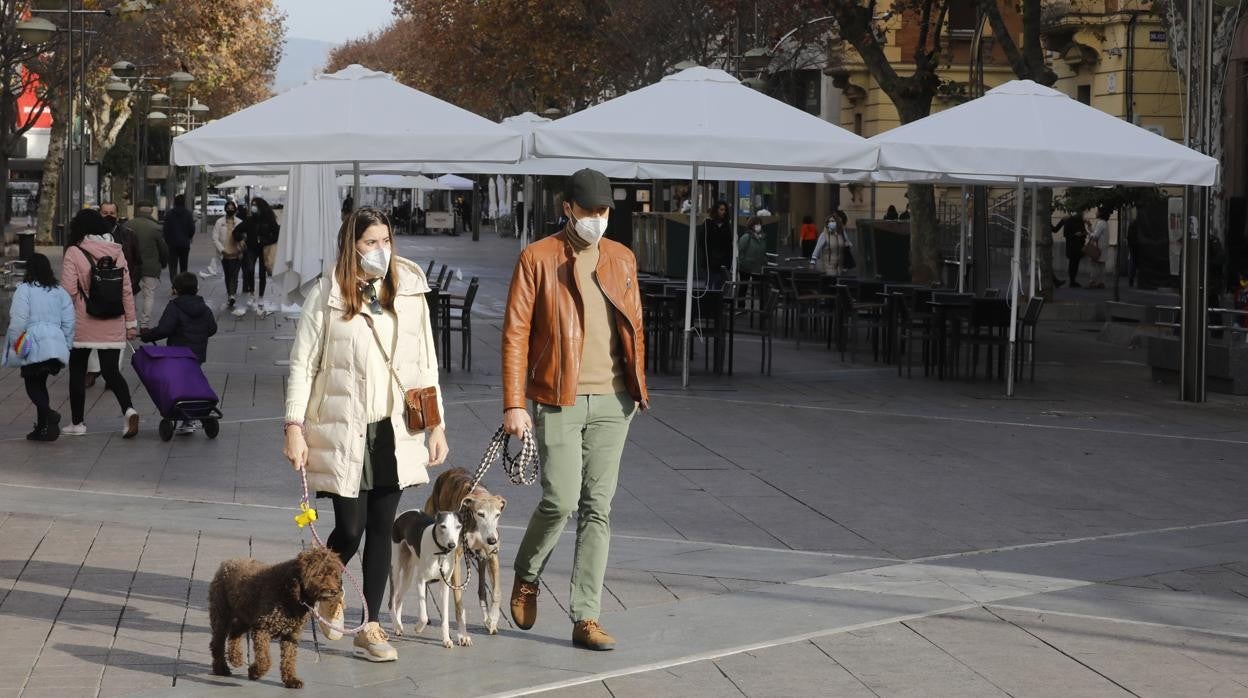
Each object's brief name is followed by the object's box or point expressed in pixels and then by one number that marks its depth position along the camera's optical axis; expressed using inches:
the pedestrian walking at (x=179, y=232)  1133.1
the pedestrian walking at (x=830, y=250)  1146.0
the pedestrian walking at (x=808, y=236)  1582.2
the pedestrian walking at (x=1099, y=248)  1423.5
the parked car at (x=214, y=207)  3643.2
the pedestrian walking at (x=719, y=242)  955.3
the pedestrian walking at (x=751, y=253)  1034.1
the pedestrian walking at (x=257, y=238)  1058.1
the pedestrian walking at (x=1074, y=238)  1400.1
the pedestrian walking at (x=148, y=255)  839.1
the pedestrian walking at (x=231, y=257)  1053.2
